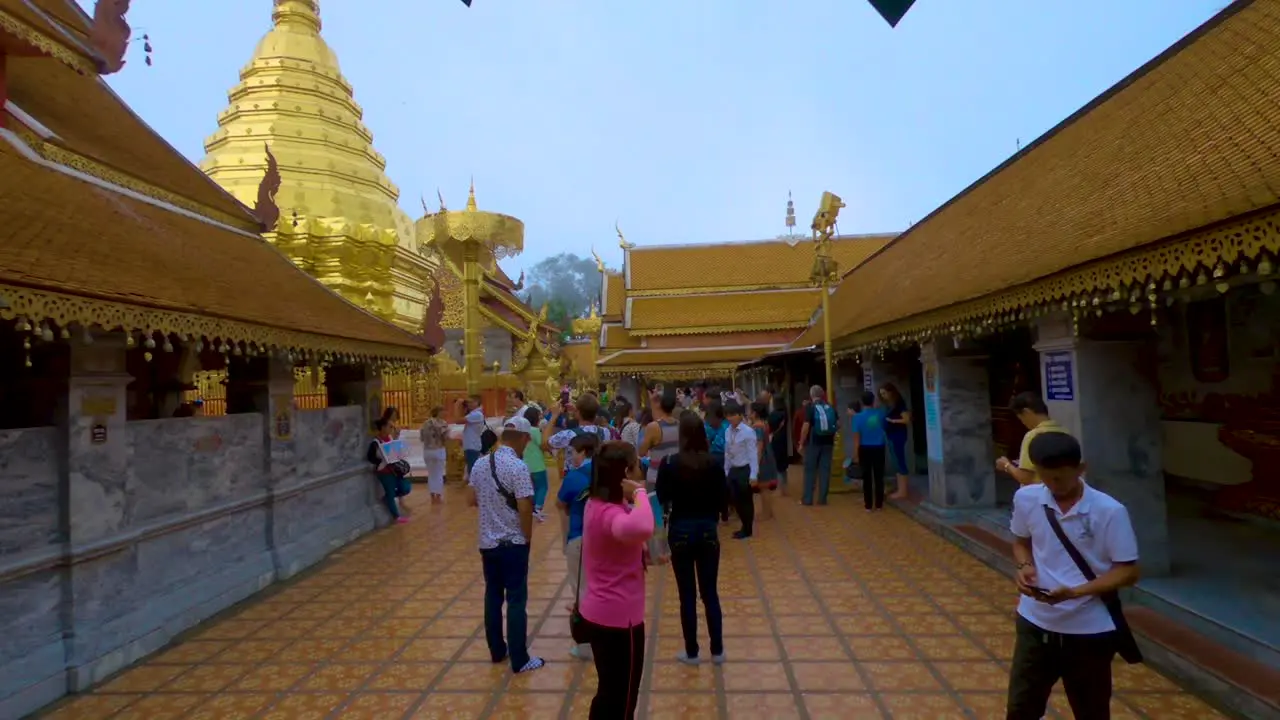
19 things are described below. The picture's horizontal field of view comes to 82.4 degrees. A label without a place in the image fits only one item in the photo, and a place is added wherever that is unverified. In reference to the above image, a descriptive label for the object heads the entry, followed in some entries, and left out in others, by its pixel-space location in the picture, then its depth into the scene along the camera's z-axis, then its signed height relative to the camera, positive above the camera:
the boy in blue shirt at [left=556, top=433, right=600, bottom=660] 4.47 -0.65
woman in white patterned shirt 7.46 -0.39
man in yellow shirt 4.18 -0.26
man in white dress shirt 7.51 -0.74
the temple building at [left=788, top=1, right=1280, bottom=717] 3.84 +0.42
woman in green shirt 7.89 -0.74
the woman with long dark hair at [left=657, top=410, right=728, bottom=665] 4.36 -0.77
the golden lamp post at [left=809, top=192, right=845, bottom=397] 11.40 +2.36
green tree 111.59 +19.21
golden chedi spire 17.02 +5.92
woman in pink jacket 3.06 -0.81
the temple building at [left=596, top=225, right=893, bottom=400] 23.31 +2.76
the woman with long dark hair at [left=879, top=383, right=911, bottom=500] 9.23 -0.62
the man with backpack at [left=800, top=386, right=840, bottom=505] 9.39 -0.79
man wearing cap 4.43 -0.81
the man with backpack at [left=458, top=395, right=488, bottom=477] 10.62 -0.55
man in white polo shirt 2.51 -0.73
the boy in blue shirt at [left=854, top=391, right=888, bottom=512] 8.97 -0.83
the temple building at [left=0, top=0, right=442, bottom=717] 4.36 +0.17
